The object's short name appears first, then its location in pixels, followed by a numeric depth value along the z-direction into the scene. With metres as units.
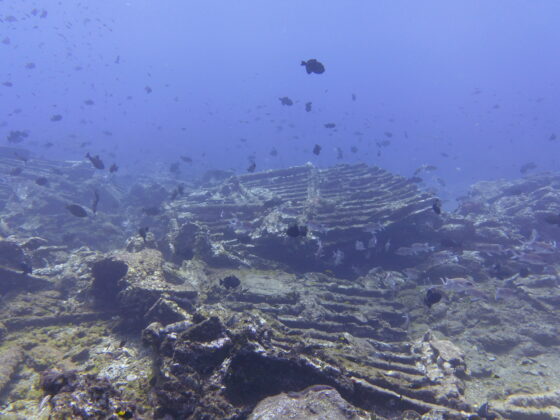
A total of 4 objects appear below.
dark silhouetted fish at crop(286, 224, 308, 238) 8.86
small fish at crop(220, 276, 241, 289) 9.09
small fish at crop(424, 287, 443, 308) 7.41
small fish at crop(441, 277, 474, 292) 9.14
